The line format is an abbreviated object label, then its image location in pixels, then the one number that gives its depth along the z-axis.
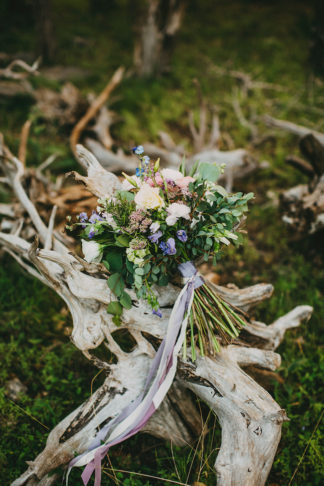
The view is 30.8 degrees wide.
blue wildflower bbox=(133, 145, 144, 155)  1.17
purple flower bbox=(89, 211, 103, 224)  1.17
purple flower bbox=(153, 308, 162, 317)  1.22
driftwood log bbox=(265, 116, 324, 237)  1.61
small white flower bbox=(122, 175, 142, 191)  1.20
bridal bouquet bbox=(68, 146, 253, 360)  1.15
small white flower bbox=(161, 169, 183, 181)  1.18
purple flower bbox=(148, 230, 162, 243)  1.14
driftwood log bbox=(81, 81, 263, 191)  1.87
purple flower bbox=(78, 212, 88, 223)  1.18
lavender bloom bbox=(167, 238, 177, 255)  1.13
